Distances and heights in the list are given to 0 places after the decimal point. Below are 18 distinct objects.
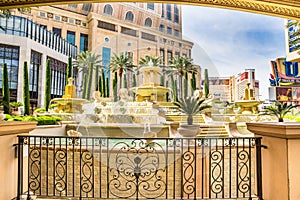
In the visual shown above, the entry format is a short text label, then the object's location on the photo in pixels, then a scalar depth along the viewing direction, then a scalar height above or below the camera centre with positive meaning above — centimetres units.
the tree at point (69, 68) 2442 +368
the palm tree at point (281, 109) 918 -12
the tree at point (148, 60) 3116 +583
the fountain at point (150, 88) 1958 +137
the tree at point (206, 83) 3129 +310
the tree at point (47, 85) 2244 +190
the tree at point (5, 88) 1882 +135
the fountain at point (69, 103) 1647 +20
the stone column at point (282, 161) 286 -65
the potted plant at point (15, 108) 1776 -14
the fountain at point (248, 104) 1580 +12
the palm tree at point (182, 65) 3225 +527
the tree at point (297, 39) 1036 +309
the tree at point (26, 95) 2046 +90
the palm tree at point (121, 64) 3133 +527
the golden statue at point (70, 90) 1710 +110
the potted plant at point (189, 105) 1041 +4
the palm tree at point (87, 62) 3144 +555
